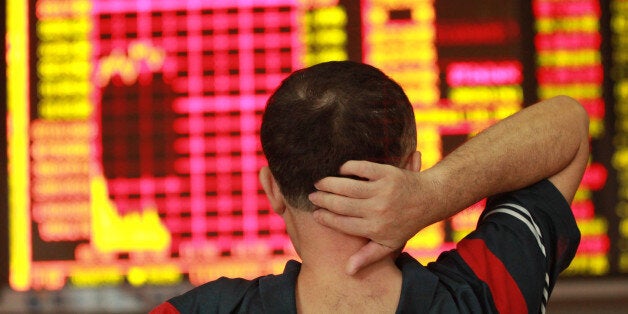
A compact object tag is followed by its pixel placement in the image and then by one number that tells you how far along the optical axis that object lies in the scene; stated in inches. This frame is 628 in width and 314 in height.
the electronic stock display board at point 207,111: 134.9
